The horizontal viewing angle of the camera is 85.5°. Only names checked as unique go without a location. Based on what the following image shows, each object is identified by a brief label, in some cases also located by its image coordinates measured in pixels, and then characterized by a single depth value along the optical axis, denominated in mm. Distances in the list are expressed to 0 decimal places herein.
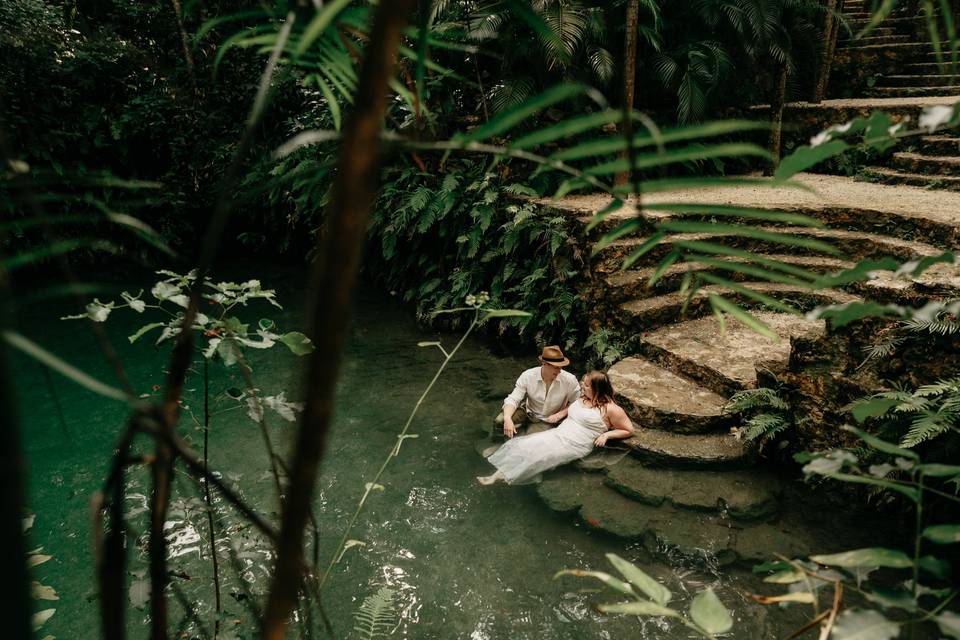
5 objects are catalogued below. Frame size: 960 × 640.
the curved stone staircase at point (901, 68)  6801
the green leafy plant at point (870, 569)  665
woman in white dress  4152
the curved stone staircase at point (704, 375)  3557
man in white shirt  4668
